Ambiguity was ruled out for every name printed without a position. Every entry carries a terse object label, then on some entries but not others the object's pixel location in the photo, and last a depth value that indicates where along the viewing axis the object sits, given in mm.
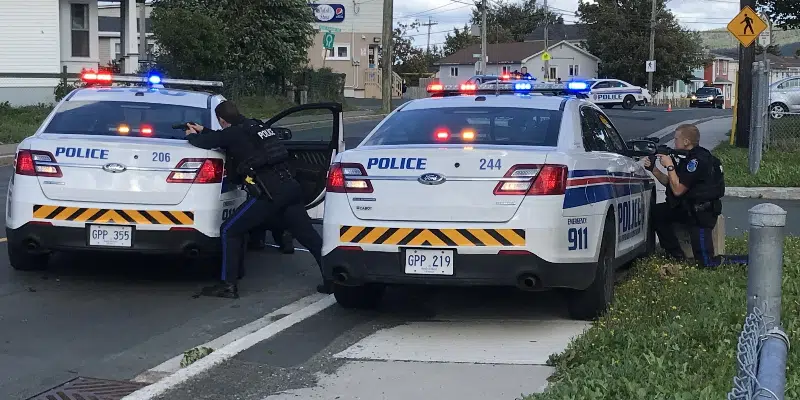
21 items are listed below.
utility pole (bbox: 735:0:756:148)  19984
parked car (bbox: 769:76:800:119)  30903
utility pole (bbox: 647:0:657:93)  67250
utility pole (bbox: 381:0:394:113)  37156
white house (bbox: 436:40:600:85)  83938
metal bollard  3932
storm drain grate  5730
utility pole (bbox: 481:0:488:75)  52562
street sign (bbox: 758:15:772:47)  19203
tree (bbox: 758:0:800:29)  21759
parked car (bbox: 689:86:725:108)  63259
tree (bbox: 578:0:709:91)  74750
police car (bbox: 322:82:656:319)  6723
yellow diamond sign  18031
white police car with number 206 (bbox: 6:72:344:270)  8102
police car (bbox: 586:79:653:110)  46750
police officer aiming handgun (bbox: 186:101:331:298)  8141
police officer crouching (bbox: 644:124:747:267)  8820
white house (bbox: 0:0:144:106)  29891
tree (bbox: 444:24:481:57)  107875
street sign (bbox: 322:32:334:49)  43938
